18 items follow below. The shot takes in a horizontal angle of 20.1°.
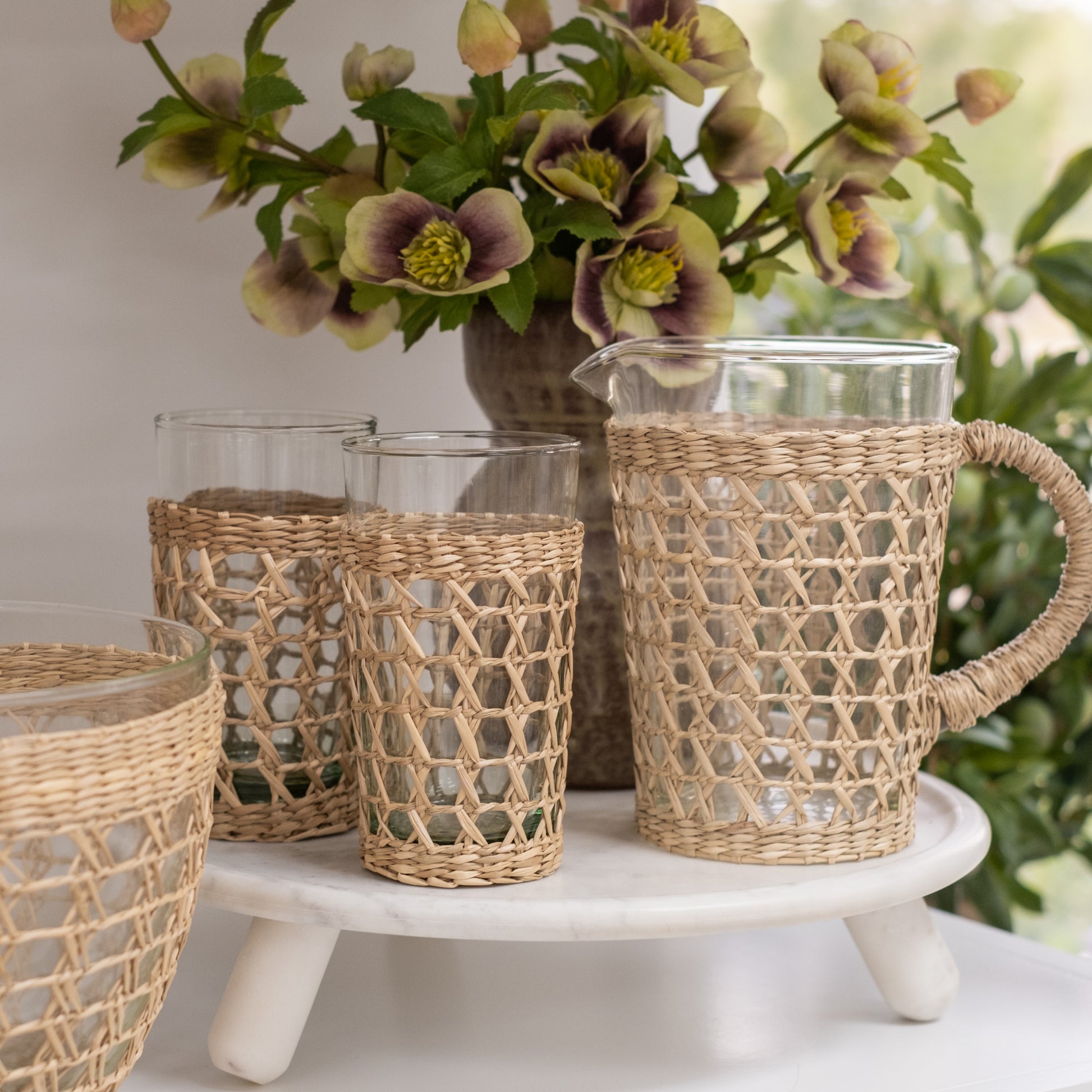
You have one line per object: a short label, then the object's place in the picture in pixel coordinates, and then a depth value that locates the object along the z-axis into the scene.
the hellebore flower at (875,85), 1.10
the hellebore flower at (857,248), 1.10
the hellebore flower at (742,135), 1.12
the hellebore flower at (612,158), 1.06
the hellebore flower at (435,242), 1.05
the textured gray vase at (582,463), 1.10
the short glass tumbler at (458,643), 0.98
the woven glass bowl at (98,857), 0.88
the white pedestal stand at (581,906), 0.98
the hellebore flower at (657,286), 1.07
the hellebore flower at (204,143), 1.10
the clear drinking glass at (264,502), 1.05
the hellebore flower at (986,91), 1.13
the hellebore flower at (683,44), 1.06
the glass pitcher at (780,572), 1.01
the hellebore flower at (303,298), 1.13
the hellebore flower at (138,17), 1.07
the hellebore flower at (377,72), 1.10
